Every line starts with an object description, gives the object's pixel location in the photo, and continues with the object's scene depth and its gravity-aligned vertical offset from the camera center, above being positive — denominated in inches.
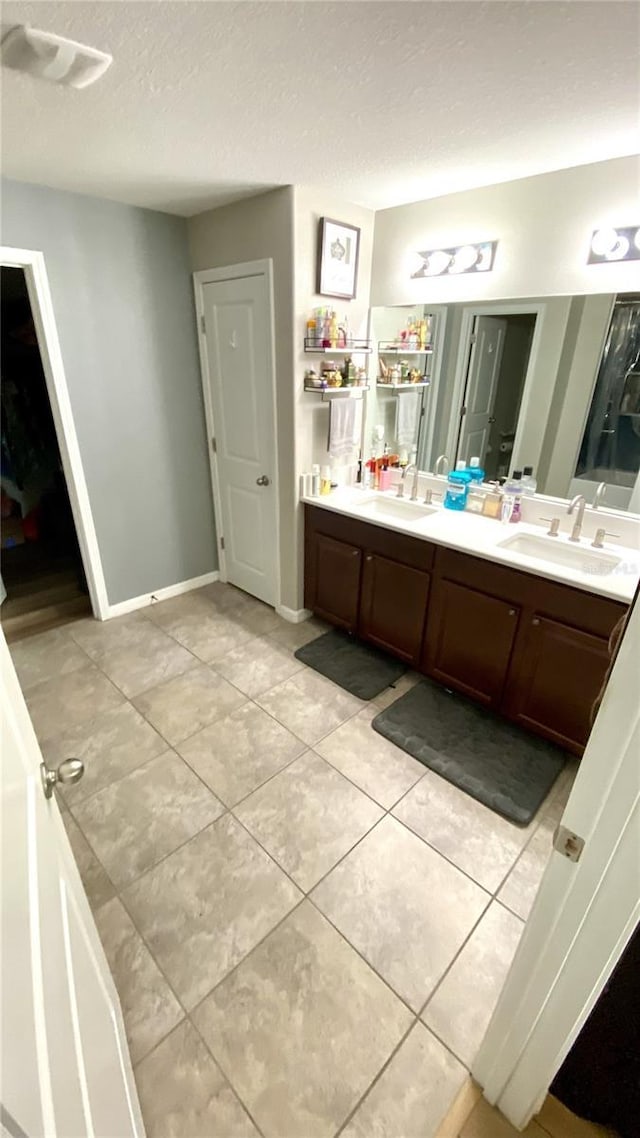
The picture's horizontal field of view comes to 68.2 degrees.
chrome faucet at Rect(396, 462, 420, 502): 110.2 -26.3
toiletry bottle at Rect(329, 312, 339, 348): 98.4 +5.4
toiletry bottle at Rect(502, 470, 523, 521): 93.5 -24.3
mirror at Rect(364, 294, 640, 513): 79.6 -3.8
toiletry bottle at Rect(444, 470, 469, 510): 100.7 -24.6
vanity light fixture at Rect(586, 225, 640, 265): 73.6 +17.8
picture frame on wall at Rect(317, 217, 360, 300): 94.0 +19.4
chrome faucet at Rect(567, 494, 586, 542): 84.2 -23.9
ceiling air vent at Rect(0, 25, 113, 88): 45.3 +27.5
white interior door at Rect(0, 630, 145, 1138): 17.5 -27.4
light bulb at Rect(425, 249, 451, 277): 94.1 +18.5
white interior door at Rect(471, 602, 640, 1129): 27.8 -35.6
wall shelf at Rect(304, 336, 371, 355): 97.3 +2.5
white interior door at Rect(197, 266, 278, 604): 103.4 -13.9
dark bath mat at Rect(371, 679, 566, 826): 75.8 -62.4
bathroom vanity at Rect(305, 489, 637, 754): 73.4 -40.0
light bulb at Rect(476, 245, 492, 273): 88.1 +18.1
